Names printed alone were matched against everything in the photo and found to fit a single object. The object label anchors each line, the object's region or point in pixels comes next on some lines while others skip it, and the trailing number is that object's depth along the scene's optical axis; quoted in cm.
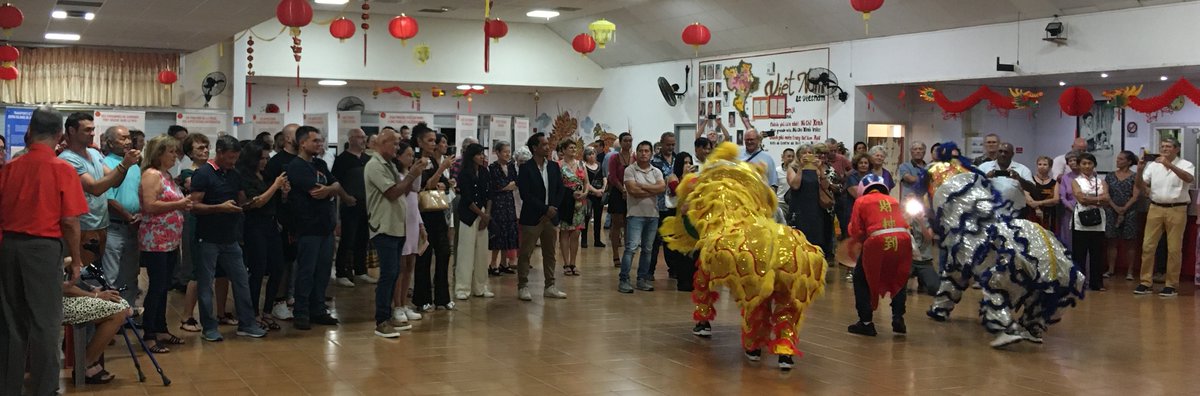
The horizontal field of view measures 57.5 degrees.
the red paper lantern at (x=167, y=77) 1531
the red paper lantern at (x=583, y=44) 1507
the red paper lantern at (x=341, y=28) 1368
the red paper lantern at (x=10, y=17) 1043
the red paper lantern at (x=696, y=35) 1347
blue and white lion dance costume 727
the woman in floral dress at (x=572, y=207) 1059
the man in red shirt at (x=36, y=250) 504
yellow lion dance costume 648
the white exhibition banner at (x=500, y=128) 1372
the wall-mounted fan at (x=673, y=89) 1997
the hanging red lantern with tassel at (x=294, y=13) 1000
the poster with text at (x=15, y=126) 1286
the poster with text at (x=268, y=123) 1427
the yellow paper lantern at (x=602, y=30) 1377
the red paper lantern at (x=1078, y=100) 1256
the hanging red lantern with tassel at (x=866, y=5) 1126
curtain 1509
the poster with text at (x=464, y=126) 1405
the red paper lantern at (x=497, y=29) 1347
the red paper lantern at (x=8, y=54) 1241
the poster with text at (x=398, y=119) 1357
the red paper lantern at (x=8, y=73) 1291
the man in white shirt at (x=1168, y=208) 1055
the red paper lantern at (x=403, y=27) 1322
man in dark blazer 912
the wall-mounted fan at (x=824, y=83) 1666
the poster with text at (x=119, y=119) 1388
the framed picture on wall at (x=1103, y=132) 1616
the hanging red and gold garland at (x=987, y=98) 1355
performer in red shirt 744
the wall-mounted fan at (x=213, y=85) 1625
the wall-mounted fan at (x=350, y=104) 2250
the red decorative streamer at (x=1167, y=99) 1168
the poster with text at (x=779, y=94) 1705
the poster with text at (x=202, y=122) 1418
